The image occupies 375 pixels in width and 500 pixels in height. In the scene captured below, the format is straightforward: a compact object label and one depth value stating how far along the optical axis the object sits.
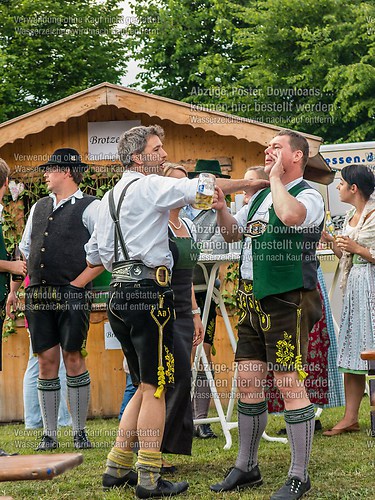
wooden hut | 9.19
